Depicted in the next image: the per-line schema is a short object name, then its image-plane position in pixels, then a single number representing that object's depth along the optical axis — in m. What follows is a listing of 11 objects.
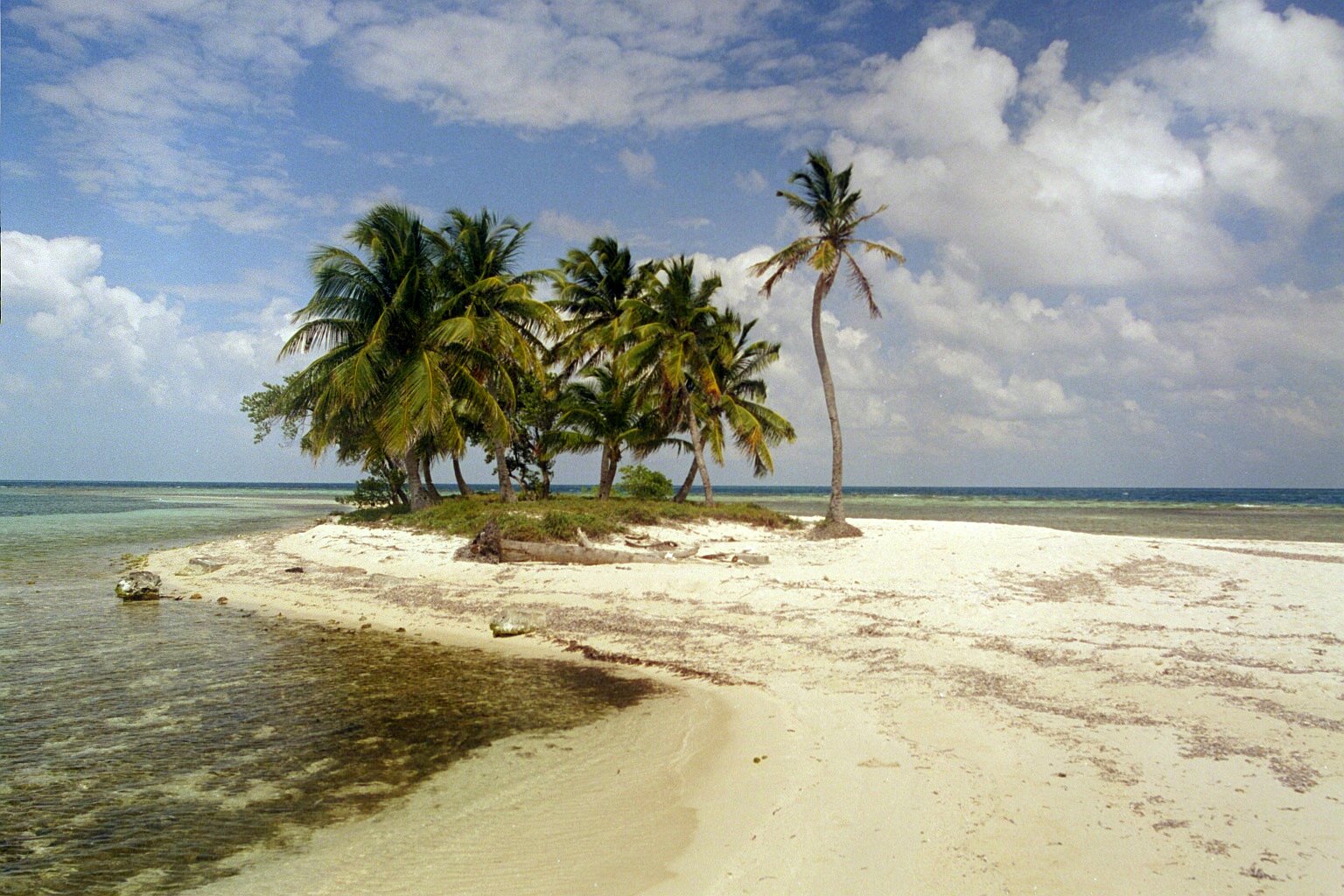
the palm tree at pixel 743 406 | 28.22
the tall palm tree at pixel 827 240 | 21.64
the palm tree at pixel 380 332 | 23.66
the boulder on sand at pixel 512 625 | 11.28
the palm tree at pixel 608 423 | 28.69
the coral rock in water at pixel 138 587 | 14.31
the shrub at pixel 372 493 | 29.97
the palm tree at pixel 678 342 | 26.45
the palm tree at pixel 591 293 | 30.47
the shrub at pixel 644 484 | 30.83
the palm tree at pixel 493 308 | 24.78
